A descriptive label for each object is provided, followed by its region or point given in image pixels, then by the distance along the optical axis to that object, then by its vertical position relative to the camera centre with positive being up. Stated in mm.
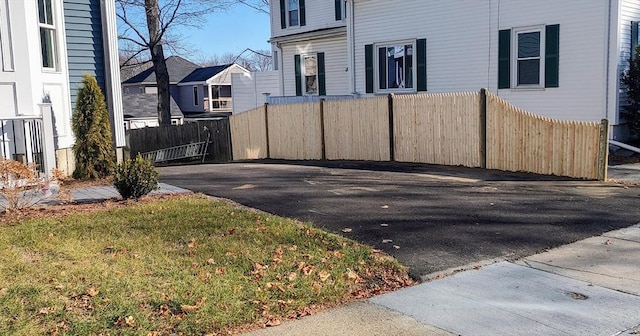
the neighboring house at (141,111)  39081 +649
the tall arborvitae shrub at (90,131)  11312 -184
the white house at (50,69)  10727 +1100
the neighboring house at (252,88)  27397 +1423
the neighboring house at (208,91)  47094 +2319
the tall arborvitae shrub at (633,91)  14070 +349
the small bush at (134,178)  8883 -903
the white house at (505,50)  14273 +1705
